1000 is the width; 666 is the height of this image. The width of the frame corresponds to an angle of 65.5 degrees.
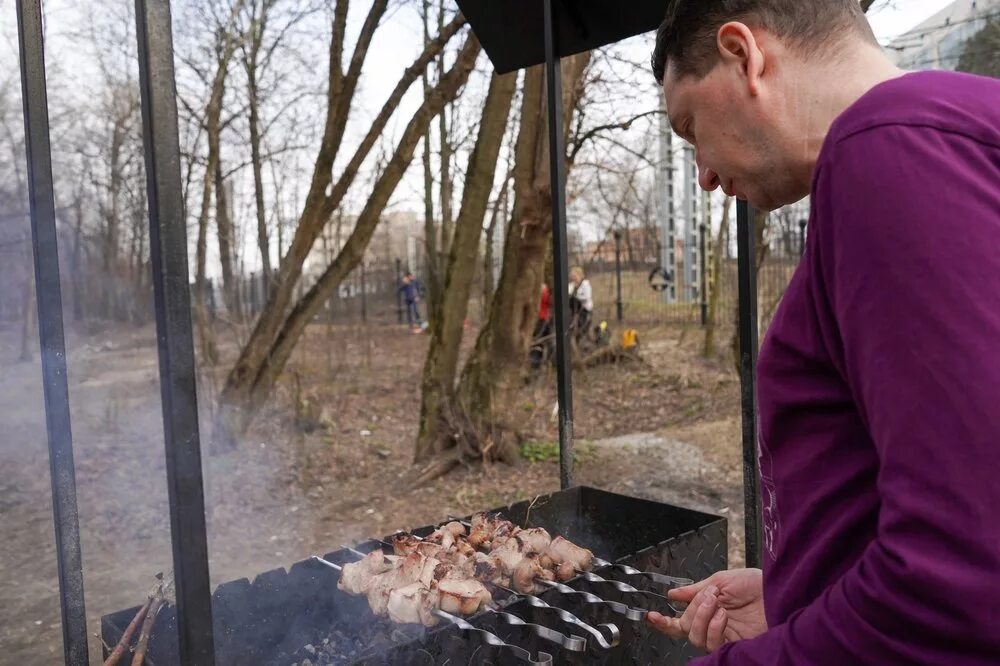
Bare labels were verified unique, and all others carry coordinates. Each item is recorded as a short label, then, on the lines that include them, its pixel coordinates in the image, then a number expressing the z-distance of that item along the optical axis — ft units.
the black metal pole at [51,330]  6.66
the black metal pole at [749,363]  9.02
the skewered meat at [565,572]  8.33
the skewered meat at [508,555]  8.36
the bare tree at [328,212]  24.79
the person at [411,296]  47.04
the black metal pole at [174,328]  5.04
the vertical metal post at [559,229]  9.80
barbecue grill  6.45
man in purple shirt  2.78
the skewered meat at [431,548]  8.66
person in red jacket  37.11
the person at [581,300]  41.42
